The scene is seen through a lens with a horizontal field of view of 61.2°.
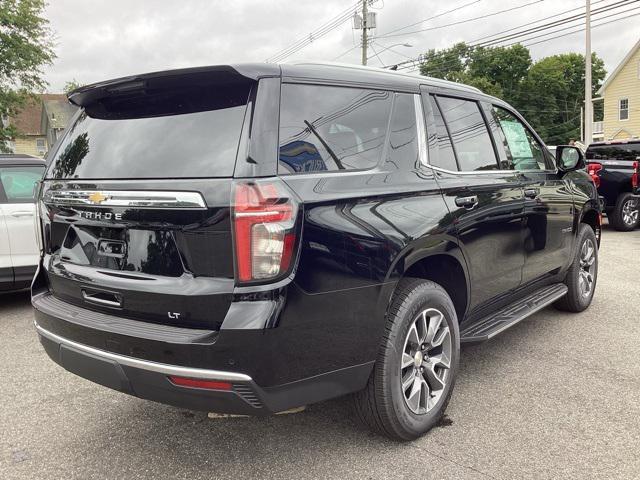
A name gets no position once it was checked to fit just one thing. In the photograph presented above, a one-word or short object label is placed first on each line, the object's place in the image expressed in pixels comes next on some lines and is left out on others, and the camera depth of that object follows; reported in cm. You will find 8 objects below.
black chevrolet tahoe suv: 212
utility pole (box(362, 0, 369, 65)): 2666
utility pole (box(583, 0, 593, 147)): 1881
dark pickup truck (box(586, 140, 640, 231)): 1106
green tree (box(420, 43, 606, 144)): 5353
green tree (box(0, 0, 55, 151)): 2197
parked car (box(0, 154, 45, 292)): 553
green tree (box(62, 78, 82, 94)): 4801
